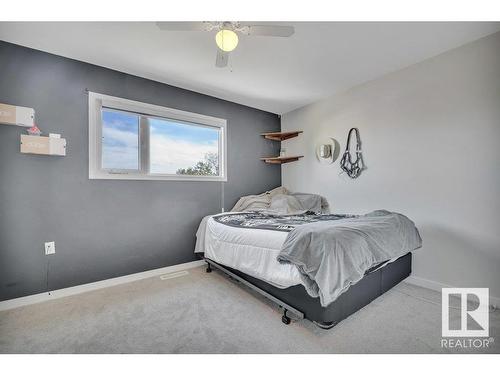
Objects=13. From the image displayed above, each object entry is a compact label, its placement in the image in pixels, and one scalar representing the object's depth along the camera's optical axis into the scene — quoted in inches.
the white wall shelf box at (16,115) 79.0
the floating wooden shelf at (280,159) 151.4
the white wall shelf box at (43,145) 82.7
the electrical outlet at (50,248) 87.4
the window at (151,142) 99.6
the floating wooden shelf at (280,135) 152.7
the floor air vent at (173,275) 107.4
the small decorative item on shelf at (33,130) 84.4
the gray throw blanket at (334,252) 56.4
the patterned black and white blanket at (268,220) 83.4
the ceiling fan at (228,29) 60.0
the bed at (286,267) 60.7
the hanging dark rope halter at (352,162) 117.5
